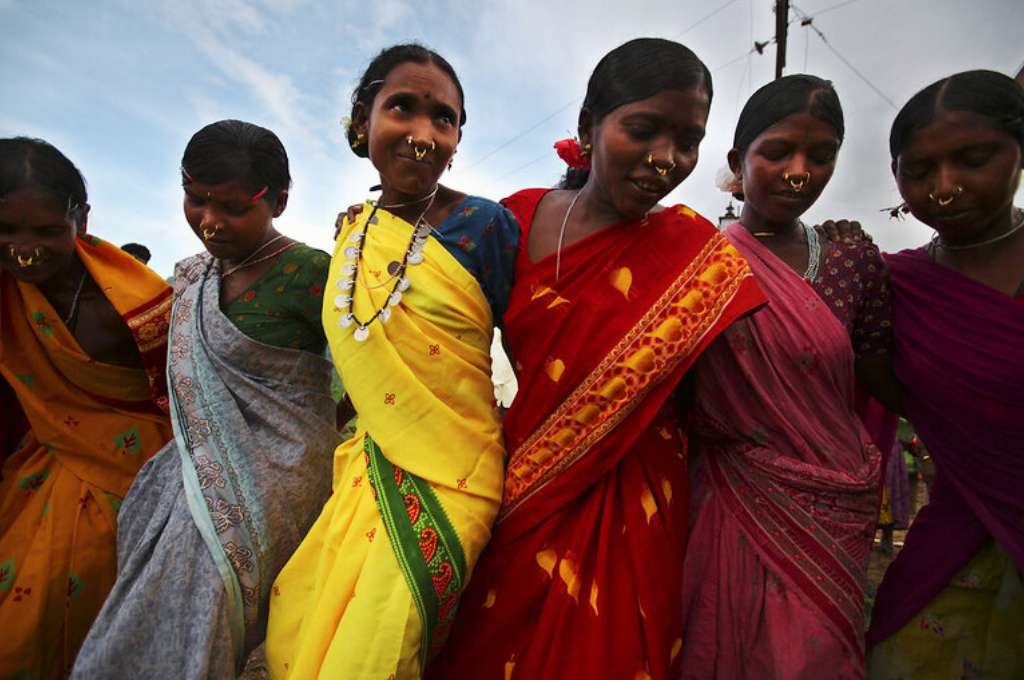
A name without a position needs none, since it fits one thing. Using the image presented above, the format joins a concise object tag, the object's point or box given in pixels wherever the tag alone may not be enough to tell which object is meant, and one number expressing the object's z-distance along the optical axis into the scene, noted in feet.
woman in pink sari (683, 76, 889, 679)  5.56
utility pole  35.76
